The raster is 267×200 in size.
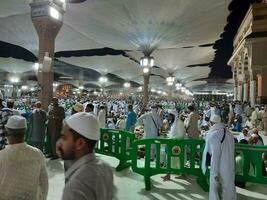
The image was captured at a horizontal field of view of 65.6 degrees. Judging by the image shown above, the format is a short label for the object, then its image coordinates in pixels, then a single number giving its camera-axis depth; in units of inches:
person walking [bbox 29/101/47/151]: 198.7
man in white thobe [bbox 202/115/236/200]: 121.1
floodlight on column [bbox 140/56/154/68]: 501.0
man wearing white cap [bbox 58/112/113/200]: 43.1
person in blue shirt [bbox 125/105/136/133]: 249.1
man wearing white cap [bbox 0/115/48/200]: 69.7
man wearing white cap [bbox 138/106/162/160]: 205.0
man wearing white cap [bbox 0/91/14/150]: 129.9
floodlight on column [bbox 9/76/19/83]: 937.5
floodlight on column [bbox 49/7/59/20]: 221.0
